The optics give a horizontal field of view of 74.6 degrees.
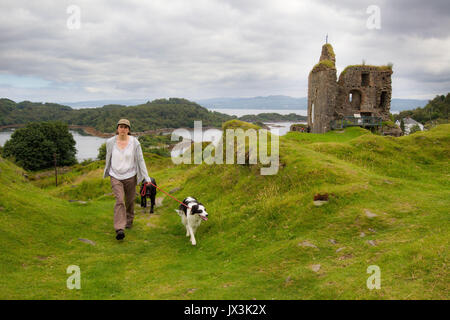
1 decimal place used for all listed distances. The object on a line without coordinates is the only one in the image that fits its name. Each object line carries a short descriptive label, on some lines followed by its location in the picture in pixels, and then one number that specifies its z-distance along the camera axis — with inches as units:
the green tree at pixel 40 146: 2672.2
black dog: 489.7
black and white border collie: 374.0
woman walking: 364.2
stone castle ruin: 1330.0
